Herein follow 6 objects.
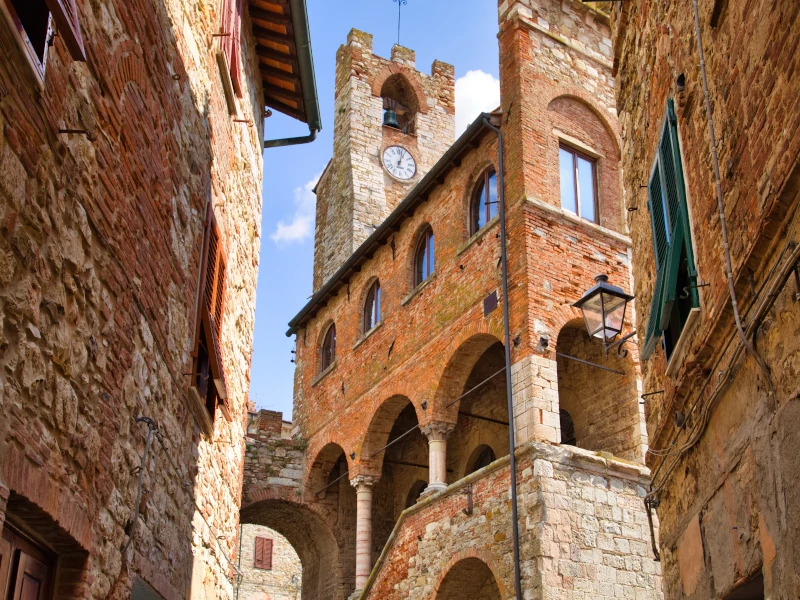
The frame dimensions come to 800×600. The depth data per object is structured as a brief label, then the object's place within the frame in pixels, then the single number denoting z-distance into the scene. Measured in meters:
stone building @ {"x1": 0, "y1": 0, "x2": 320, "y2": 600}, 3.77
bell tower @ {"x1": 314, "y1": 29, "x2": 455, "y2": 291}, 28.52
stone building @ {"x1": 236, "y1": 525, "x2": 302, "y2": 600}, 29.03
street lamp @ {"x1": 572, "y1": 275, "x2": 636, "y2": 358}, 8.34
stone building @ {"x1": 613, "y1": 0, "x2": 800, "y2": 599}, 4.25
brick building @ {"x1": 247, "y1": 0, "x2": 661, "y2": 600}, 13.32
